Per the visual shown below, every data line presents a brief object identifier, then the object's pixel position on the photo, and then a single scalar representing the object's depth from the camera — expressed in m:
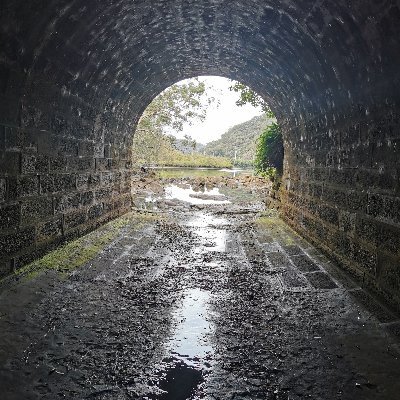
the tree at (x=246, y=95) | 12.98
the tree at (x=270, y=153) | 10.77
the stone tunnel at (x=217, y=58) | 3.74
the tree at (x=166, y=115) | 23.06
